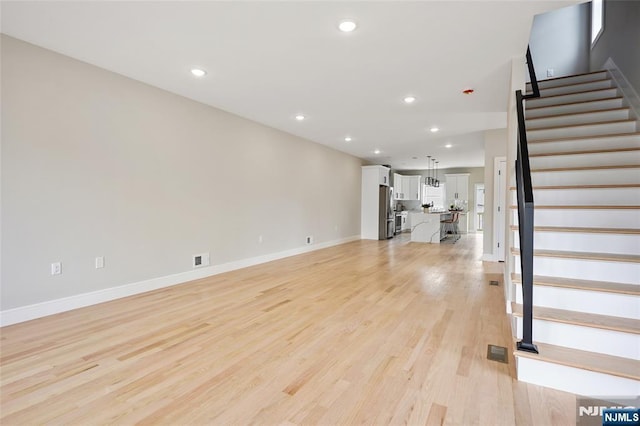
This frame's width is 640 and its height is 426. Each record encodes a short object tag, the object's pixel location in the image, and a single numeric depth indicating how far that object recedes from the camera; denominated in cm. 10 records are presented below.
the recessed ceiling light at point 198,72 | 340
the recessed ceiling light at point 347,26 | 250
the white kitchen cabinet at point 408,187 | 1176
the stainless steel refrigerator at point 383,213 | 949
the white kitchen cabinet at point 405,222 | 1213
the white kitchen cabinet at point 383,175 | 949
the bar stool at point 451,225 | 942
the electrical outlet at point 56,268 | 305
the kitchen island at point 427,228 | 889
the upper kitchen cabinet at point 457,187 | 1175
